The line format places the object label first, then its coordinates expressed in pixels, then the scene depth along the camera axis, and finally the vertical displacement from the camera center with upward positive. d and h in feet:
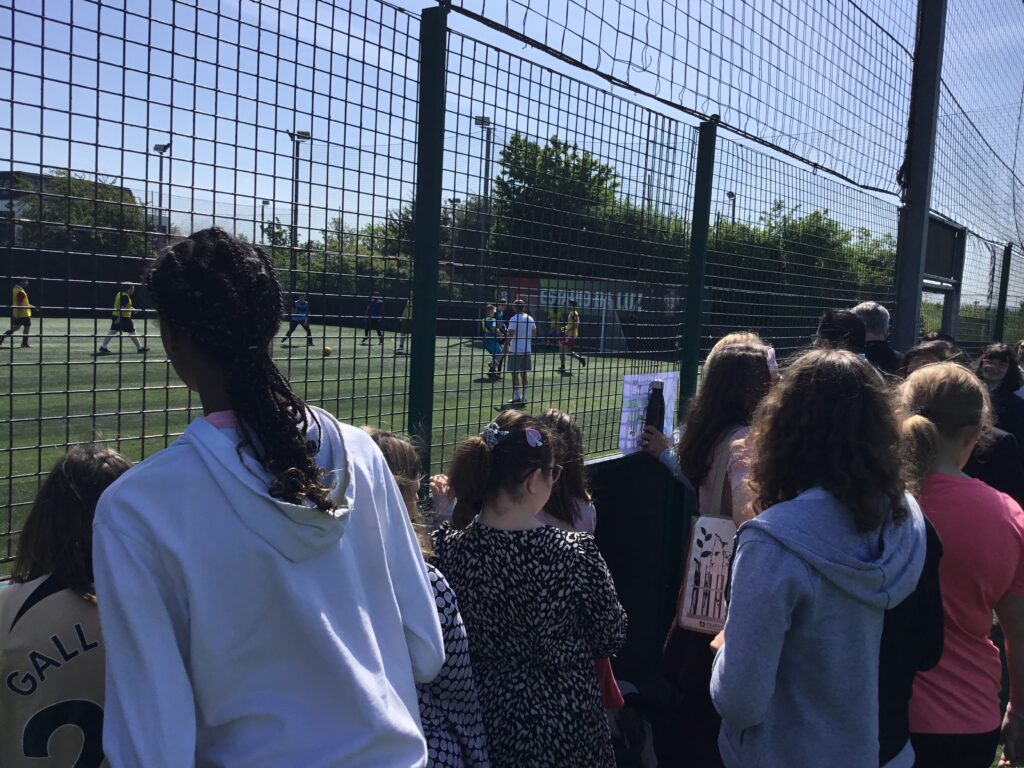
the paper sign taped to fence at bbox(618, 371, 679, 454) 14.46 -1.58
